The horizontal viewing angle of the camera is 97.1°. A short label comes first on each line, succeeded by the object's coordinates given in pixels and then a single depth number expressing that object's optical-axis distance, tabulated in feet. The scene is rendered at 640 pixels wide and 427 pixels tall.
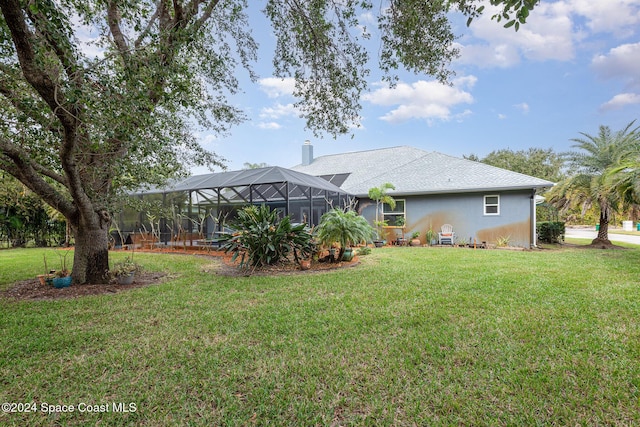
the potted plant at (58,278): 18.24
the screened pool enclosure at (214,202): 36.17
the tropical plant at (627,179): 22.92
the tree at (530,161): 93.20
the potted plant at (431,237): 40.45
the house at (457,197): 36.63
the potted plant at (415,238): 40.65
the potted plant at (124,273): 19.19
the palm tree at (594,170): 34.65
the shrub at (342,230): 23.91
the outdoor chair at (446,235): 39.15
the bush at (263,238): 22.52
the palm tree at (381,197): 40.83
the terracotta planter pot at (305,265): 23.25
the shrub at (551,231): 42.86
